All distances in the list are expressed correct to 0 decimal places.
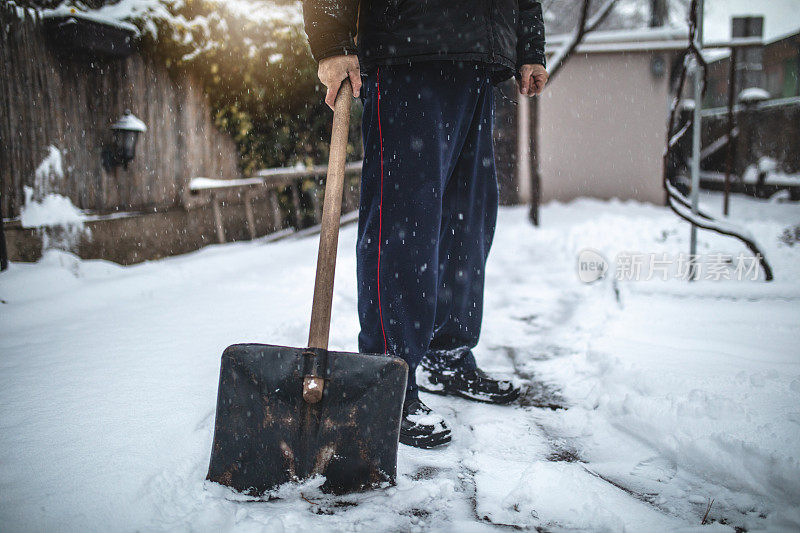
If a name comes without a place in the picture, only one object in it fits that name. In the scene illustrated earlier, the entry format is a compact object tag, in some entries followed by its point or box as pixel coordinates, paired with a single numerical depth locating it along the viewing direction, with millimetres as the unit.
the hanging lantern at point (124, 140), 3465
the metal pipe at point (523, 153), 8281
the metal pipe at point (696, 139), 2887
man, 1390
